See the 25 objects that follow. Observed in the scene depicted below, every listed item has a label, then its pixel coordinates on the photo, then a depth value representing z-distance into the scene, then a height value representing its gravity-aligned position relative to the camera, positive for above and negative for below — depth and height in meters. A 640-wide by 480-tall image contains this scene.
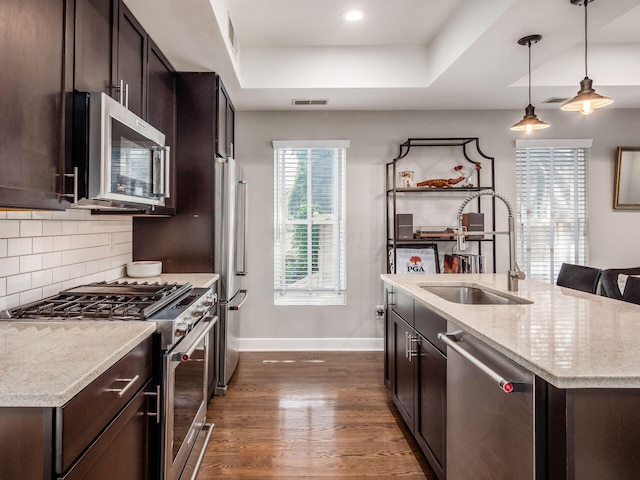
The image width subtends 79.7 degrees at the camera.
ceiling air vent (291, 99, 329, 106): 3.67 +1.37
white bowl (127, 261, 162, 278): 2.71 -0.18
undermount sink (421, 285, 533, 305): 2.38 -0.31
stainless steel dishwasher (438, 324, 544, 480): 1.08 -0.57
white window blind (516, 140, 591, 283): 4.03 +0.48
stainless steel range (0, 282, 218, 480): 1.53 -0.40
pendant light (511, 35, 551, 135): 2.64 +0.85
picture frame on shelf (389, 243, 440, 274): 3.92 -0.15
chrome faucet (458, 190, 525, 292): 2.12 -0.07
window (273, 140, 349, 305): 3.98 +0.20
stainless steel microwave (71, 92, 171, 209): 1.47 +0.37
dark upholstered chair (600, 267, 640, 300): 2.77 -0.29
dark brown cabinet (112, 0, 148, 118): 1.92 +0.98
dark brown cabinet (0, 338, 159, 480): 0.87 -0.50
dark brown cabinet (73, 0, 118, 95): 1.52 +0.86
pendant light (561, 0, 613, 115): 2.13 +0.81
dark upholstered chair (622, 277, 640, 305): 2.00 -0.24
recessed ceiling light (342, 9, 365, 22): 2.80 +1.70
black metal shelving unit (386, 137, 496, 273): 3.90 +0.64
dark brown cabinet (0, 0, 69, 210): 1.12 +0.45
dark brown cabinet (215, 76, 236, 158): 2.98 +1.03
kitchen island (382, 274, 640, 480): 0.97 -0.40
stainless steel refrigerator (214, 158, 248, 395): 2.92 -0.13
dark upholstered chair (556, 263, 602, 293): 2.45 -0.22
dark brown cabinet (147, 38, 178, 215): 2.42 +0.97
